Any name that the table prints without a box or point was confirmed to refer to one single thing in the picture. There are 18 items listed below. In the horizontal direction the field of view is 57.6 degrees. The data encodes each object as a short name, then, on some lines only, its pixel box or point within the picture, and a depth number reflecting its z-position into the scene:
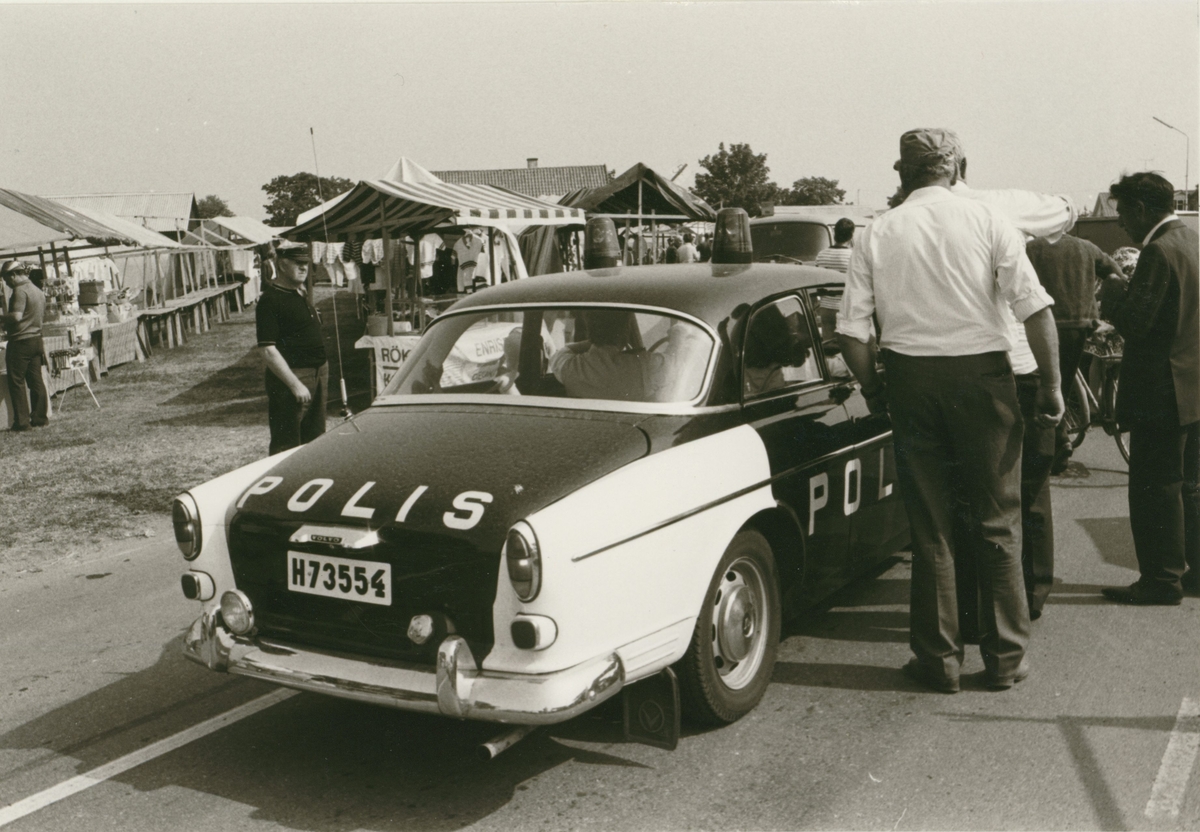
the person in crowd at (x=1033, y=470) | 4.50
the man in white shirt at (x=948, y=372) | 4.03
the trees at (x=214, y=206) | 134.84
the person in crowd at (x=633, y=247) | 23.49
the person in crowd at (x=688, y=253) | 20.18
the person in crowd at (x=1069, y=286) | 6.61
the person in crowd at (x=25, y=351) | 12.65
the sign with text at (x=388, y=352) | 10.02
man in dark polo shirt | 7.10
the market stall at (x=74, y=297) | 15.14
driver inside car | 4.11
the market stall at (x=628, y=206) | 17.92
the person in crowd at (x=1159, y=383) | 5.00
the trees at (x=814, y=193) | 106.44
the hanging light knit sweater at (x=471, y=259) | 15.84
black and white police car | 3.23
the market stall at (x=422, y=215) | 12.02
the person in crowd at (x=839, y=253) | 10.15
